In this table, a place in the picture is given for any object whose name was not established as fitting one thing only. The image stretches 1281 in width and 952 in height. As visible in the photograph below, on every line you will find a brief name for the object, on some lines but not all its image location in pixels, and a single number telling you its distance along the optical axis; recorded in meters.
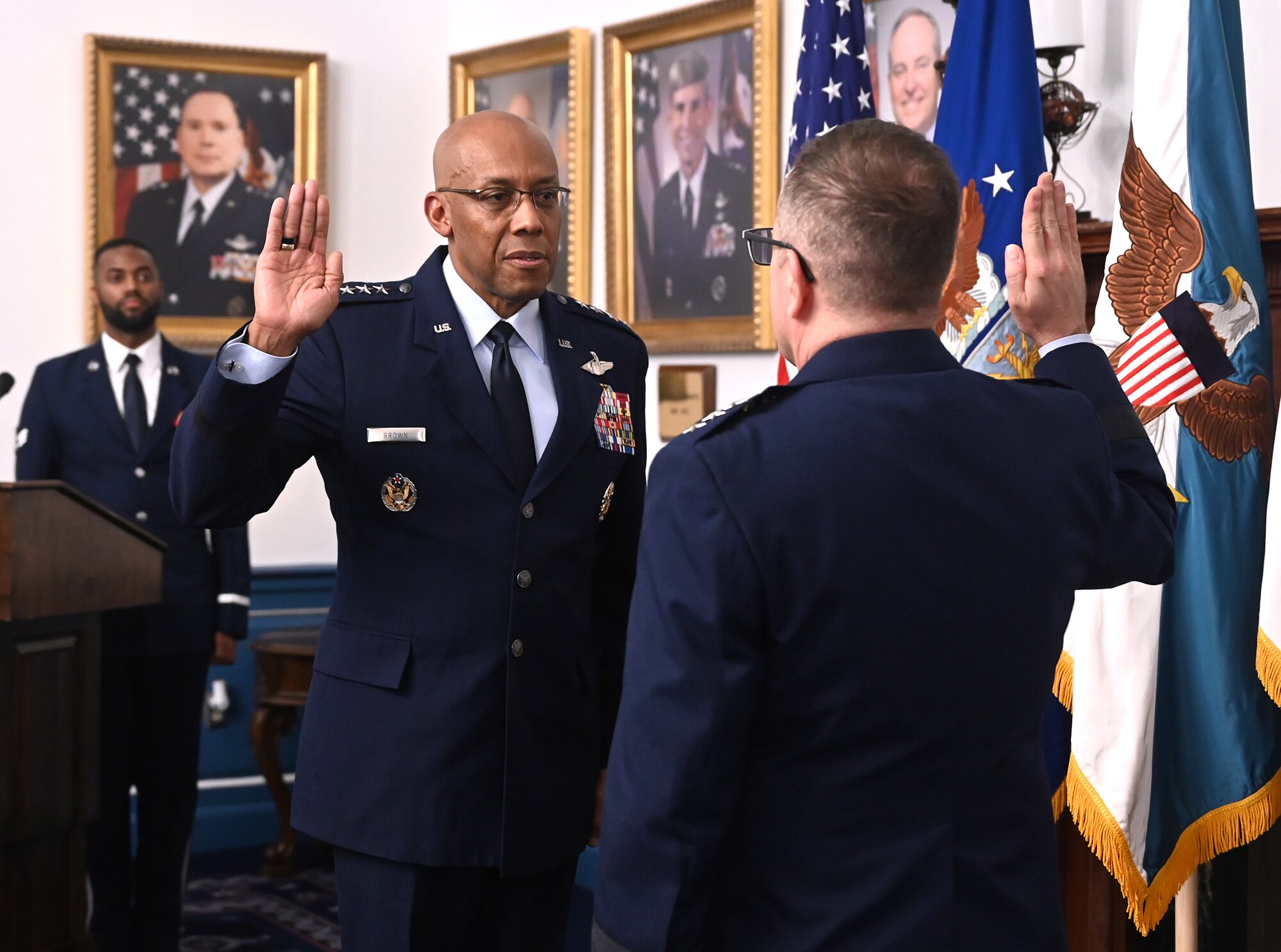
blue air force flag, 3.02
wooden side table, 4.87
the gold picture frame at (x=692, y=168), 4.52
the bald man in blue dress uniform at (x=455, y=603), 2.00
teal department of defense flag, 2.76
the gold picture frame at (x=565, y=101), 5.14
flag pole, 2.93
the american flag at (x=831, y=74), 3.60
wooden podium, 3.15
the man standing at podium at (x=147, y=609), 3.87
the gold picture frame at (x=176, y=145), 5.17
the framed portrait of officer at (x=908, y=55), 4.00
